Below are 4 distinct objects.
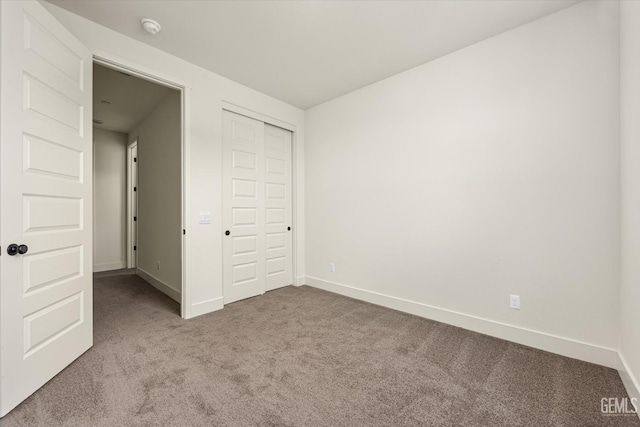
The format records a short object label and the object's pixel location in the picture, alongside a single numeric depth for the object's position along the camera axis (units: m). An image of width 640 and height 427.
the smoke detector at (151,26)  2.30
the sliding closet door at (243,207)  3.39
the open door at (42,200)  1.57
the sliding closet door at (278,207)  3.94
